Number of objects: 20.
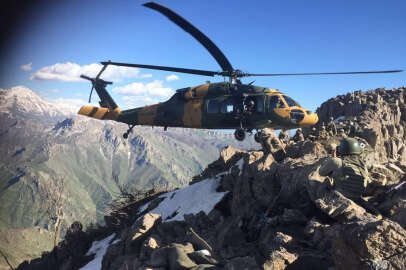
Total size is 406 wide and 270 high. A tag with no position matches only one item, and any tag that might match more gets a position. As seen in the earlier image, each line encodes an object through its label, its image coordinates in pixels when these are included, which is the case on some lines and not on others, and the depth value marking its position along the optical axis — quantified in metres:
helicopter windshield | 15.90
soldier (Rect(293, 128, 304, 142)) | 19.03
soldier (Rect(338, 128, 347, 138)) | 17.64
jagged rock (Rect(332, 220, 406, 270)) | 5.31
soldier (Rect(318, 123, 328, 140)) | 17.05
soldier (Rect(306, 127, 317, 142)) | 17.01
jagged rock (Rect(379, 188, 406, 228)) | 7.43
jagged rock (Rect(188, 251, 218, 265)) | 8.30
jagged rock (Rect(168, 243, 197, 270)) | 8.16
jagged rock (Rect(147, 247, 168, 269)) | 8.88
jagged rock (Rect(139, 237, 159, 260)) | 10.26
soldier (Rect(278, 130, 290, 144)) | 18.68
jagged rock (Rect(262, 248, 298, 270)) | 6.96
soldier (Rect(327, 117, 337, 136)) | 18.89
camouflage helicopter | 15.48
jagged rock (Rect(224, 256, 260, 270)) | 6.96
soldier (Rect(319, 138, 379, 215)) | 8.89
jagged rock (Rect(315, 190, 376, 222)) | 7.73
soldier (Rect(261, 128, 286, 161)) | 15.48
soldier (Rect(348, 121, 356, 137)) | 21.70
